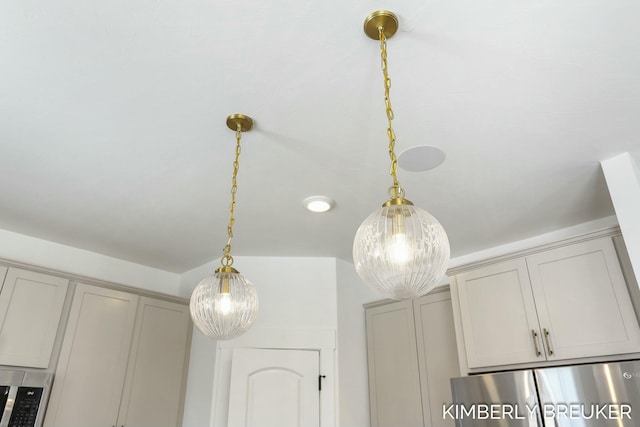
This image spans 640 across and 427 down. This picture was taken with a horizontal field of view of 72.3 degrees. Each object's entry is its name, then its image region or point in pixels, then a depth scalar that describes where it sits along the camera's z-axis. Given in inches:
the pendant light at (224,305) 62.4
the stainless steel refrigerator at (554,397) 74.0
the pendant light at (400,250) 42.9
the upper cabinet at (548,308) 86.1
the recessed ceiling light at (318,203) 99.4
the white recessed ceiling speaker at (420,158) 81.3
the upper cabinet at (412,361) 112.3
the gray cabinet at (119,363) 106.0
